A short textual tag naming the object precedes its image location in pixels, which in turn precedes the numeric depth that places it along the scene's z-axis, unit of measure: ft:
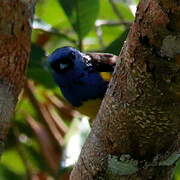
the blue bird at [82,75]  16.84
